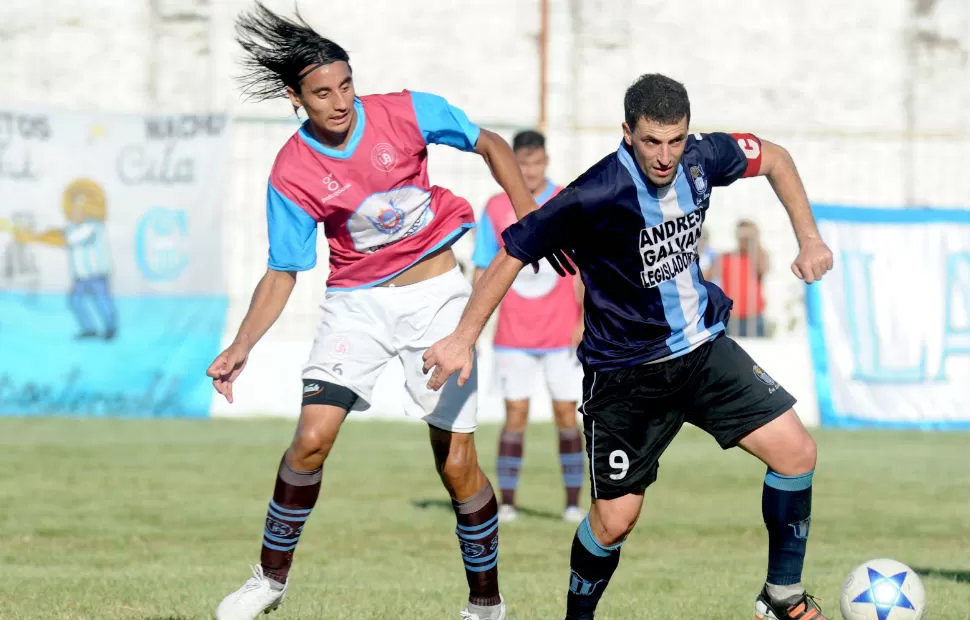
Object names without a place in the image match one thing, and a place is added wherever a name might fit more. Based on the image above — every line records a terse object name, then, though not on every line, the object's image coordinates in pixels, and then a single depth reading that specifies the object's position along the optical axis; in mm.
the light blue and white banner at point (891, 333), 30828
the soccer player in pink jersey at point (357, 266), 11937
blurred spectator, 32125
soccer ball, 11492
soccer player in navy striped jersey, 10992
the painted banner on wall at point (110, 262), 30422
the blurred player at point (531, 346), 19453
